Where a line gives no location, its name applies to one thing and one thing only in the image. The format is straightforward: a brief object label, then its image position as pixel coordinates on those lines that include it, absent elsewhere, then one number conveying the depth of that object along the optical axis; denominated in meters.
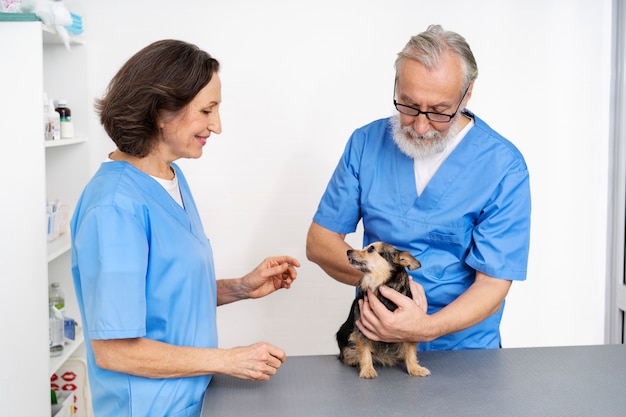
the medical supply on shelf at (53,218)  2.85
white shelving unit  2.41
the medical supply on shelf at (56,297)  3.08
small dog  1.75
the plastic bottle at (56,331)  2.84
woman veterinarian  1.49
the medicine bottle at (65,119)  2.96
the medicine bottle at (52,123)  2.74
